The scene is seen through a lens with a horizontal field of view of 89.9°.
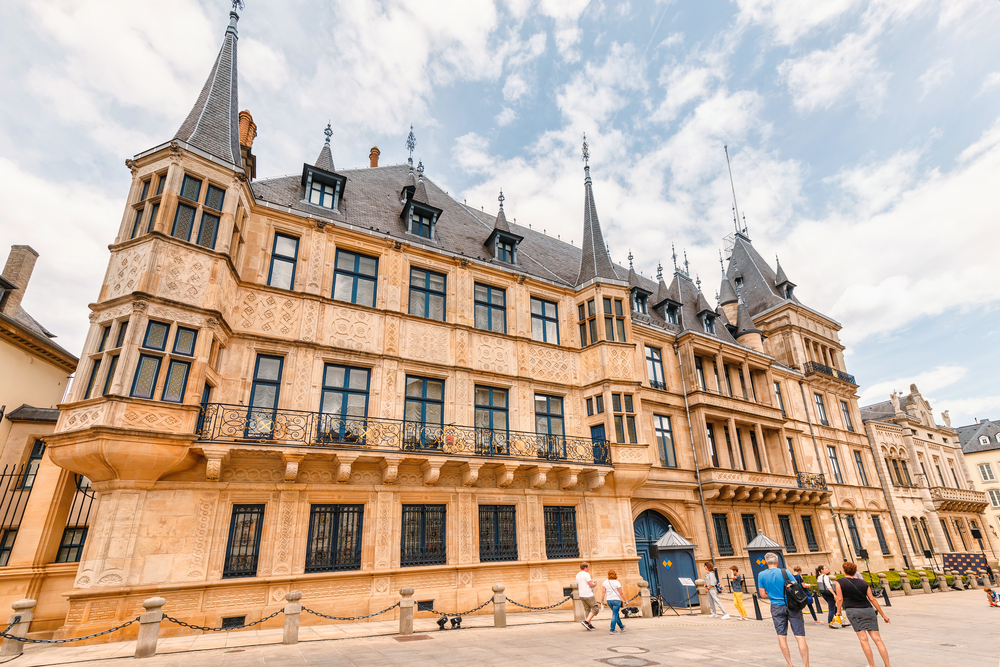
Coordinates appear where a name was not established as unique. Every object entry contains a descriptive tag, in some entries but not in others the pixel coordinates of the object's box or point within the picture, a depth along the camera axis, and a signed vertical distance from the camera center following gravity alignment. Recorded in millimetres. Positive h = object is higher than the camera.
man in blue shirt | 7542 -1084
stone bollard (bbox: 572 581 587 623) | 12621 -1638
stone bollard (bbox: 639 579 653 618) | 14783 -1742
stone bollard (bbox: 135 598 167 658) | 8555 -1259
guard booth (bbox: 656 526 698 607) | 15805 -808
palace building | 11320 +3864
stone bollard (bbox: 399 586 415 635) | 10898 -1383
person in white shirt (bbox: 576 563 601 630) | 12258 -1205
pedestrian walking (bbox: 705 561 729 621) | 14707 -1408
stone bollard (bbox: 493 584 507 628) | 12164 -1498
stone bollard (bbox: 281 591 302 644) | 9602 -1315
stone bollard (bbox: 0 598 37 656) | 8820 -1320
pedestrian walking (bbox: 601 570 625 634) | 11594 -1226
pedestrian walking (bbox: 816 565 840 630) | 12664 -1382
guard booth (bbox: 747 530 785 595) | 16516 -409
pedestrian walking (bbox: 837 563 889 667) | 7496 -1043
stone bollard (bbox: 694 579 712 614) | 15414 -1862
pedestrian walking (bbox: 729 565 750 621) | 14623 -1628
